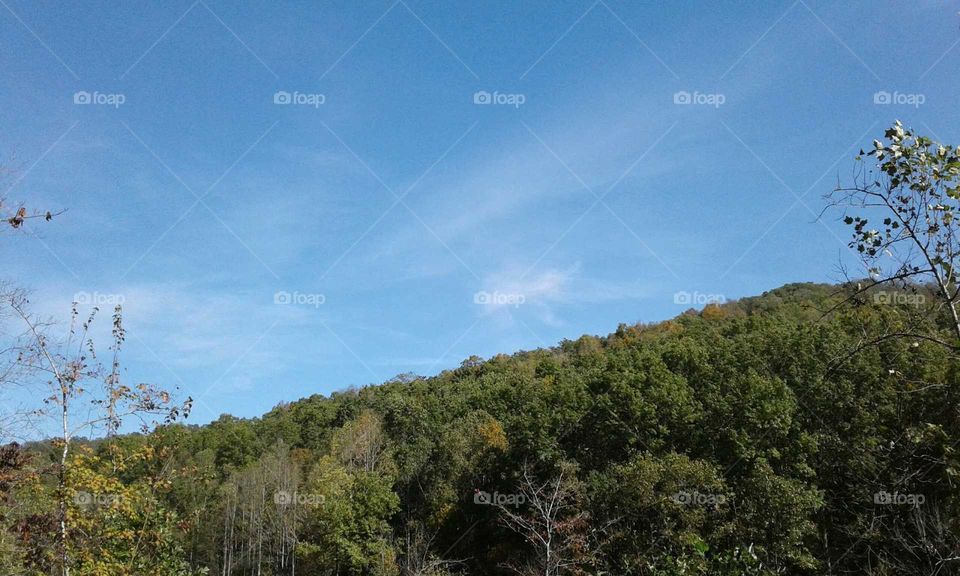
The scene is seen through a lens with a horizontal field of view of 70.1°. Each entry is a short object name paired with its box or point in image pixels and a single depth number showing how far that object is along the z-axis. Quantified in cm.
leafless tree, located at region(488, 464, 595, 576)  2433
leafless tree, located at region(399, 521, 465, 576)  3508
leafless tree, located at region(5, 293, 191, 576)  988
